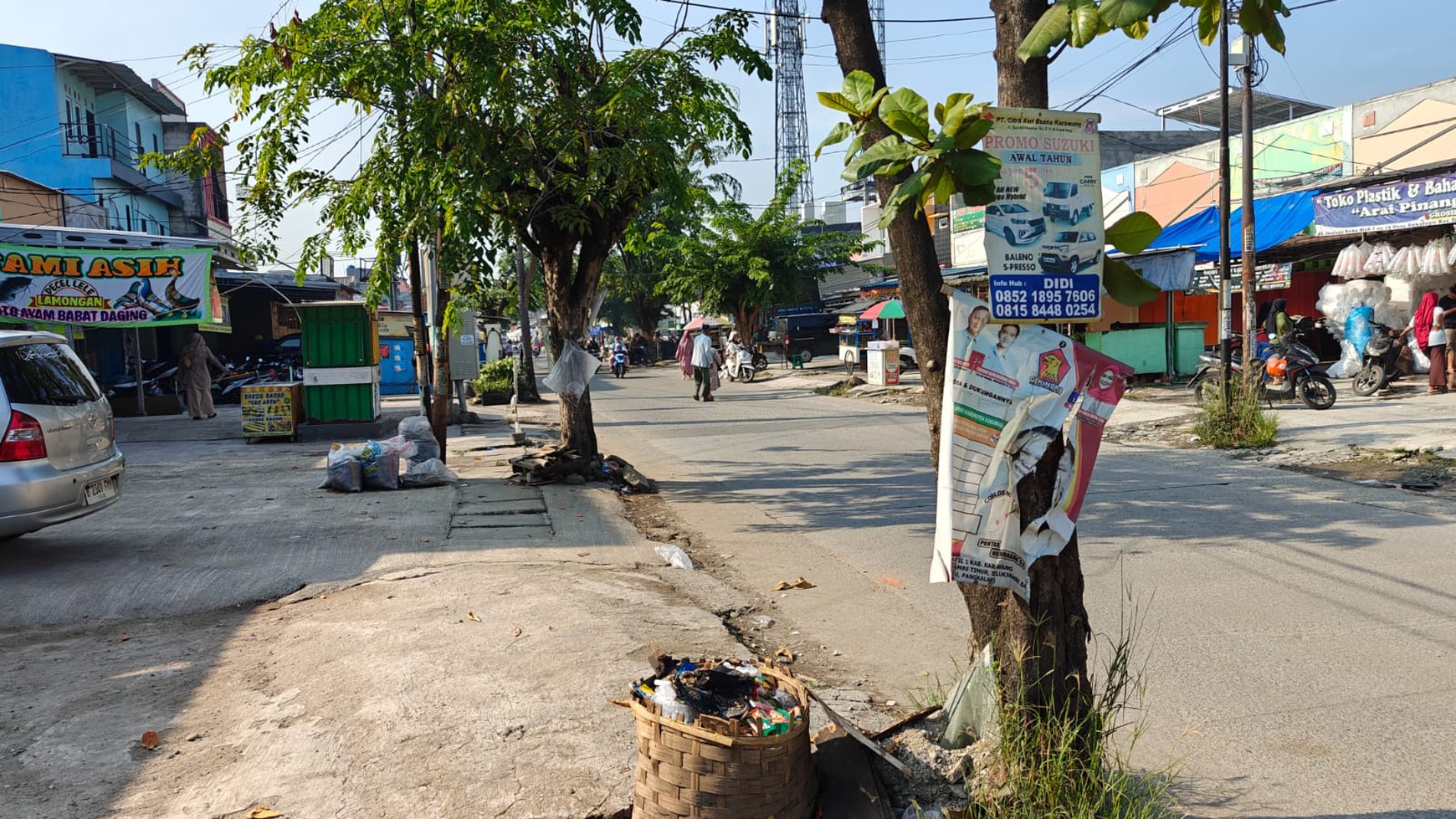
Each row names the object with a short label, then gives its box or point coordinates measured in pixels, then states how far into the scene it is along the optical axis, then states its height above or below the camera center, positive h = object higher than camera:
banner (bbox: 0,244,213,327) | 15.26 +1.29
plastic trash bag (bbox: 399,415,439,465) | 11.56 -0.91
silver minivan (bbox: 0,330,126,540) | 7.00 -0.47
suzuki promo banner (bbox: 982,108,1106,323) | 3.15 +0.34
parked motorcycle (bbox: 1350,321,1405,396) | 16.09 -0.71
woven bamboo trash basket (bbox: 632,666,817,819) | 3.02 -1.27
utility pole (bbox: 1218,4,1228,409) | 13.66 +1.29
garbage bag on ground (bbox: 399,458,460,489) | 11.05 -1.27
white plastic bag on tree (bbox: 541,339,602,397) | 11.33 -0.24
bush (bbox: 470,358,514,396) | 25.06 -0.59
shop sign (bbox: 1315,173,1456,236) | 16.09 +1.83
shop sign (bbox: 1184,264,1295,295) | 19.83 +0.87
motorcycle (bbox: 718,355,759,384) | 34.12 -0.88
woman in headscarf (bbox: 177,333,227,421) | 20.27 -0.23
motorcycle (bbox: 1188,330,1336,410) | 15.11 -0.83
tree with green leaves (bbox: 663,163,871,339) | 35.28 +2.99
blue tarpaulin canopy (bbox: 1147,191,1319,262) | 18.72 +1.85
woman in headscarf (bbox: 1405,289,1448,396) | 15.73 -0.32
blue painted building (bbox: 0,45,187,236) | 27.95 +7.09
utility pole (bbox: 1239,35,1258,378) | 13.57 +1.31
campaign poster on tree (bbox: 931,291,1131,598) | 3.16 -0.33
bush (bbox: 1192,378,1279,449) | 12.48 -1.24
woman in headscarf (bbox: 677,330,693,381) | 29.62 -0.24
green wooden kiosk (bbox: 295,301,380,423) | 16.25 +0.01
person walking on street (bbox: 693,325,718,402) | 24.22 -0.43
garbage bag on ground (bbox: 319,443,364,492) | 10.73 -1.17
